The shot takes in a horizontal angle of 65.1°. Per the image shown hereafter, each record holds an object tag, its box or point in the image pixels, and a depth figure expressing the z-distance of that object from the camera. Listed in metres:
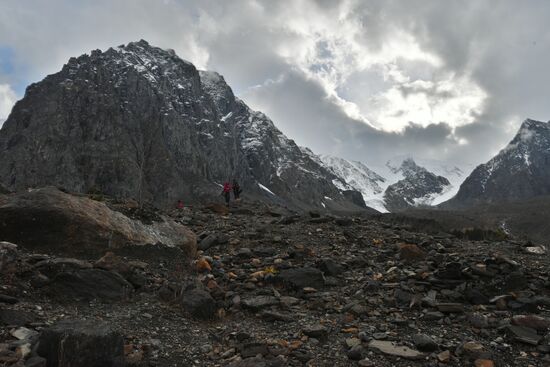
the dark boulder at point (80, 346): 6.93
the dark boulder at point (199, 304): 10.38
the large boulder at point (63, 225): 12.15
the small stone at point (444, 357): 8.28
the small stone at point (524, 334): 8.92
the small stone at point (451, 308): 10.59
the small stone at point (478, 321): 9.77
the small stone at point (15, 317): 8.12
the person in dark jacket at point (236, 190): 35.00
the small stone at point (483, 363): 8.09
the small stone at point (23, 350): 7.08
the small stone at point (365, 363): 8.09
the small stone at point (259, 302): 10.82
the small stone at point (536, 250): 16.81
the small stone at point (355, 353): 8.38
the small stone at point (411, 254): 15.23
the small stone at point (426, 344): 8.67
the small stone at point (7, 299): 8.78
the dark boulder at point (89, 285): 9.91
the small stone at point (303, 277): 12.51
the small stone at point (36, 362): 6.71
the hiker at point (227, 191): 30.69
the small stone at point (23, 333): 7.73
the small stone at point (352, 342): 8.84
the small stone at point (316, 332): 9.24
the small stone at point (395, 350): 8.38
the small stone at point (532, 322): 9.54
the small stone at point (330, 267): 13.68
